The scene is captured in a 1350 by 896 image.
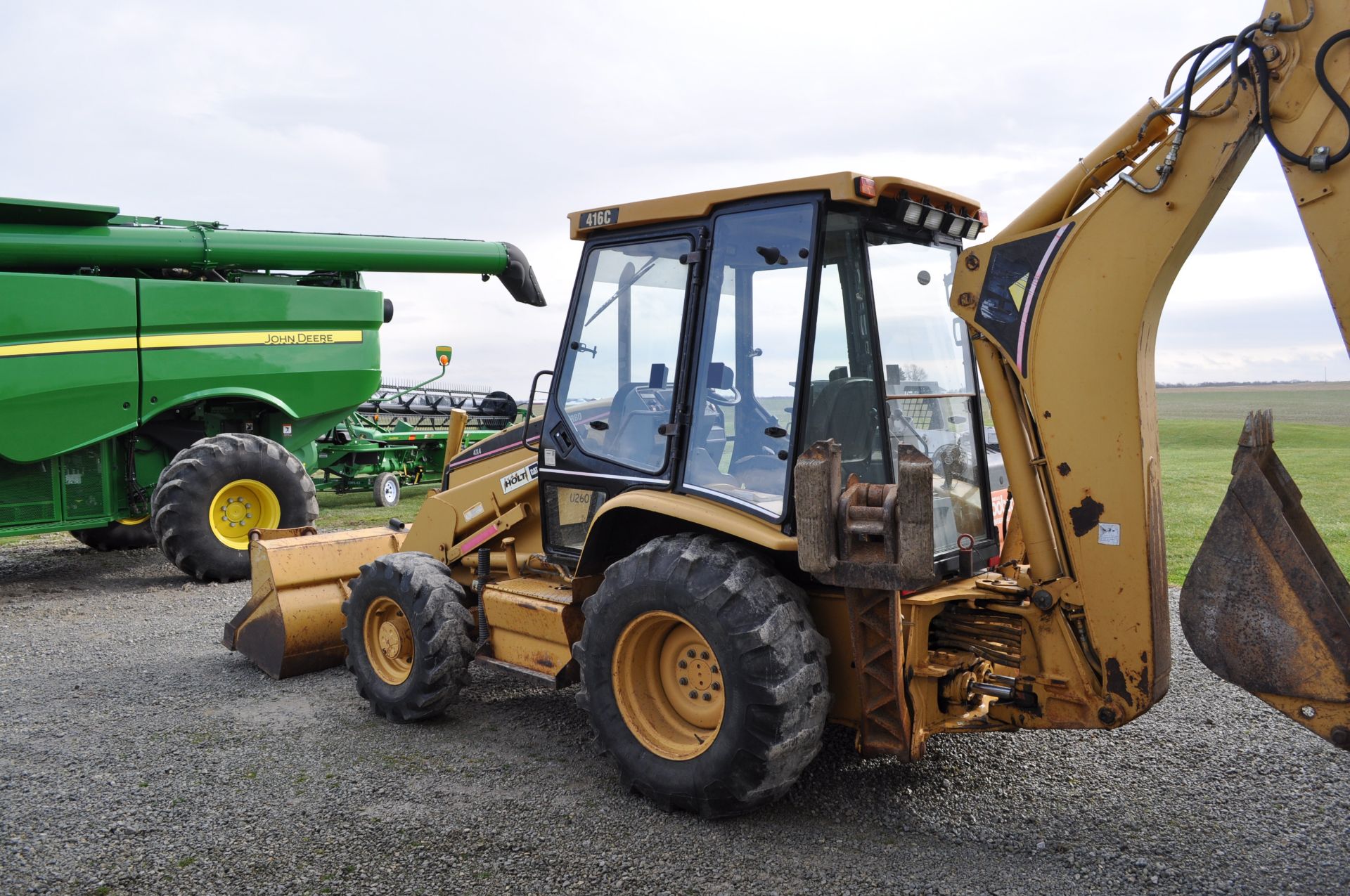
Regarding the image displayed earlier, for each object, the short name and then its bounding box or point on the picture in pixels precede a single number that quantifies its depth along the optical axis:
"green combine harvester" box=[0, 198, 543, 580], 9.09
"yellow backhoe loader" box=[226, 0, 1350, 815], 3.29
